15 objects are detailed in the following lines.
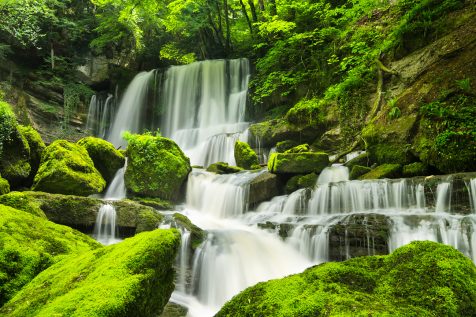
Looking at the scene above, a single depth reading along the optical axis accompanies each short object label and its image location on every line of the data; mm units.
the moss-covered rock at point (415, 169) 8062
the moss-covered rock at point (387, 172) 8508
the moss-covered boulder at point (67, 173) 9125
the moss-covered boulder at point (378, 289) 2086
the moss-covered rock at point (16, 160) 8898
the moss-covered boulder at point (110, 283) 2324
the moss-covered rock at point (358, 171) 9586
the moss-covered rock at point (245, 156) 13492
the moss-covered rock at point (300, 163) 10414
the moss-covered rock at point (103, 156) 11641
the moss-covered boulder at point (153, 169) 11055
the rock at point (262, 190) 10250
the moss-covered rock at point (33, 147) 9937
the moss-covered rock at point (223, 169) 12797
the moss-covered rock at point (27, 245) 3490
